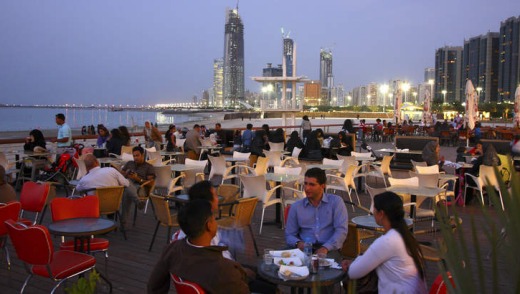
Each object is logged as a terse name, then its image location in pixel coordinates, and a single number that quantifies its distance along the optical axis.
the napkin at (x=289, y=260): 3.26
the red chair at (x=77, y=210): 4.70
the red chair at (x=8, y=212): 4.55
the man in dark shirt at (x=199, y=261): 2.76
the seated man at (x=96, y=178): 6.23
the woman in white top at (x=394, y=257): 2.96
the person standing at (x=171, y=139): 13.55
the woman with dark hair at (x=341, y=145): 11.99
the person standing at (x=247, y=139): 12.71
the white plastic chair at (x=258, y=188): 6.93
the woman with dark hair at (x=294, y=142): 12.45
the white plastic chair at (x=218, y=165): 9.68
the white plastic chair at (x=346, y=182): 8.11
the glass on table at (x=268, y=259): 3.32
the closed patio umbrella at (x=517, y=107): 20.80
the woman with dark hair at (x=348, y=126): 16.38
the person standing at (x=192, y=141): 12.26
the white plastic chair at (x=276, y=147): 13.15
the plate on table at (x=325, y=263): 3.28
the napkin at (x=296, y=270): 3.10
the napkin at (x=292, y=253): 3.40
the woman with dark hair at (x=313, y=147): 11.23
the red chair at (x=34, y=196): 5.84
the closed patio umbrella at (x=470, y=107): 21.19
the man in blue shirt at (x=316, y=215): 4.18
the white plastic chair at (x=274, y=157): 11.11
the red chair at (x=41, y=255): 3.72
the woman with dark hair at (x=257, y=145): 10.74
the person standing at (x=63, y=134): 9.77
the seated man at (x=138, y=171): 7.17
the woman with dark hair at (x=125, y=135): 11.39
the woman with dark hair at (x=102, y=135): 11.81
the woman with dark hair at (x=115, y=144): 10.95
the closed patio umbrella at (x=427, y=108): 25.85
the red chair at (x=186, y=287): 2.69
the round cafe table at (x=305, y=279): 3.04
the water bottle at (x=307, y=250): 3.36
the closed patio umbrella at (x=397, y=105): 24.13
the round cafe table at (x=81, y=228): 4.21
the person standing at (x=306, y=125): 17.12
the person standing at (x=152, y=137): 13.82
